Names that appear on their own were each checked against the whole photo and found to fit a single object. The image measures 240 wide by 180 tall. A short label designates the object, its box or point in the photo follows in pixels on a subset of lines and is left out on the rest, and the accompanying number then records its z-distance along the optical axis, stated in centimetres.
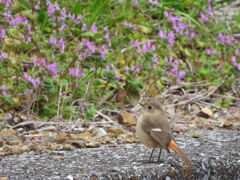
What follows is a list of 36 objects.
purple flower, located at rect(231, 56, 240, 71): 1371
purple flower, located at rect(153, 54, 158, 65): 1173
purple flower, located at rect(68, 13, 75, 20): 1167
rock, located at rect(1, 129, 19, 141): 881
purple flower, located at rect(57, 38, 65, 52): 1073
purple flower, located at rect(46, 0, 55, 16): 1138
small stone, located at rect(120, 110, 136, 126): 1019
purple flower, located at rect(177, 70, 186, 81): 1259
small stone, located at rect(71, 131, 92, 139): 891
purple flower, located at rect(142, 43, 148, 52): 1195
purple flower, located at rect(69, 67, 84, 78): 1057
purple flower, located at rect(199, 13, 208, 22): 1522
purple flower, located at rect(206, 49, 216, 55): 1425
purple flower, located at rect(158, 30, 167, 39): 1251
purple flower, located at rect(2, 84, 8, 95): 980
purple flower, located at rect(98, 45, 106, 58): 1053
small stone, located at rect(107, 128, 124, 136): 956
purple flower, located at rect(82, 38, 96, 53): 1047
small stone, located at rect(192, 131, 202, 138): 959
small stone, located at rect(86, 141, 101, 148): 855
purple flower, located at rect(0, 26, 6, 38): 1047
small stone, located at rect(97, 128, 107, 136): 945
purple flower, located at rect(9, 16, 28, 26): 1093
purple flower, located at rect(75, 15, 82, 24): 1192
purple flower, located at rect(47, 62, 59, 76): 1024
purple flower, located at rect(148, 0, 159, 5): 1380
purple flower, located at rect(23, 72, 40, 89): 992
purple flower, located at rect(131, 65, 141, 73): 1127
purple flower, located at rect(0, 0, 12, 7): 1071
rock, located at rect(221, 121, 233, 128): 1080
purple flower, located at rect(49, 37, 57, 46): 1100
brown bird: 729
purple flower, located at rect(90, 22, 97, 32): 1170
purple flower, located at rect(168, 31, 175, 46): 1212
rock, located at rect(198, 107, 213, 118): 1159
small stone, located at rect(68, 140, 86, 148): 849
